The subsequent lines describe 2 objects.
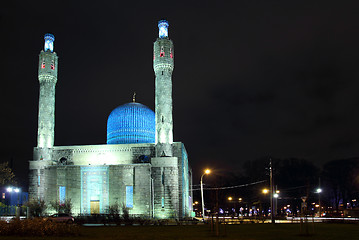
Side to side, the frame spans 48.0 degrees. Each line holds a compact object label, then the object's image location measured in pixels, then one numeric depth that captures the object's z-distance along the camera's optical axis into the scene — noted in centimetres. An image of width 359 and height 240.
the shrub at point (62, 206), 4791
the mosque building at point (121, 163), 4891
